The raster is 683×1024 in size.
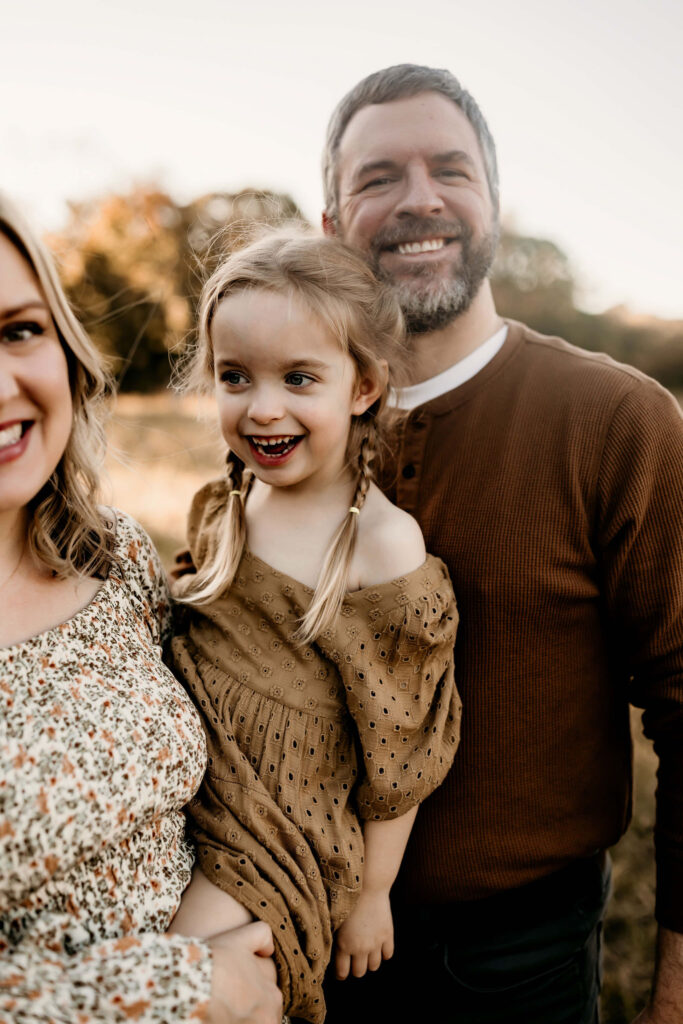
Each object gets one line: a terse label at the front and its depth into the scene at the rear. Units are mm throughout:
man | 739
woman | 566
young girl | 678
